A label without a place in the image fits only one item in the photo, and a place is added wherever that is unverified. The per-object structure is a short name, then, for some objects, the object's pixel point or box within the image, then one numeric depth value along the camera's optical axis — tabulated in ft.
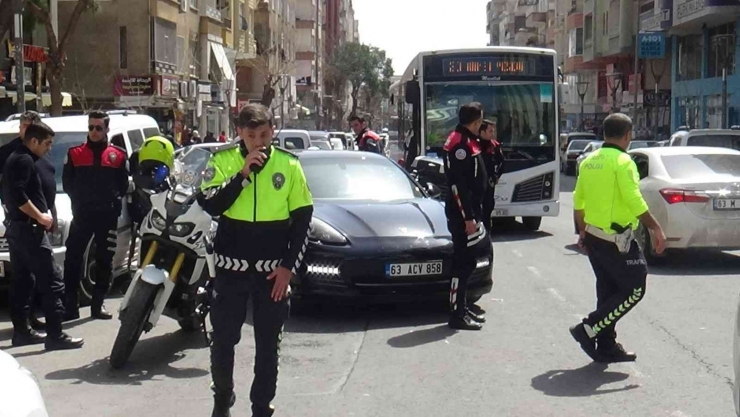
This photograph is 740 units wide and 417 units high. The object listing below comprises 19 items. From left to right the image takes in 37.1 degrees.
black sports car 31.40
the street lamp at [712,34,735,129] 142.43
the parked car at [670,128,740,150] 74.69
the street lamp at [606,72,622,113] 208.95
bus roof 60.13
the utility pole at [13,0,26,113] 55.11
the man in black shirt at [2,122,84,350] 28.14
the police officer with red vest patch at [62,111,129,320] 32.76
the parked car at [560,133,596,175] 155.94
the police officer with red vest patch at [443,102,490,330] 29.86
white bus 59.52
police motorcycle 25.81
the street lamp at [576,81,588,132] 243.81
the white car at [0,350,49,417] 12.73
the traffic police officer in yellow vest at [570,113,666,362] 25.41
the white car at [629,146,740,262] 43.06
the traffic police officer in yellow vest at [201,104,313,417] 19.10
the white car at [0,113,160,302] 34.32
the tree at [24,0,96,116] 76.95
